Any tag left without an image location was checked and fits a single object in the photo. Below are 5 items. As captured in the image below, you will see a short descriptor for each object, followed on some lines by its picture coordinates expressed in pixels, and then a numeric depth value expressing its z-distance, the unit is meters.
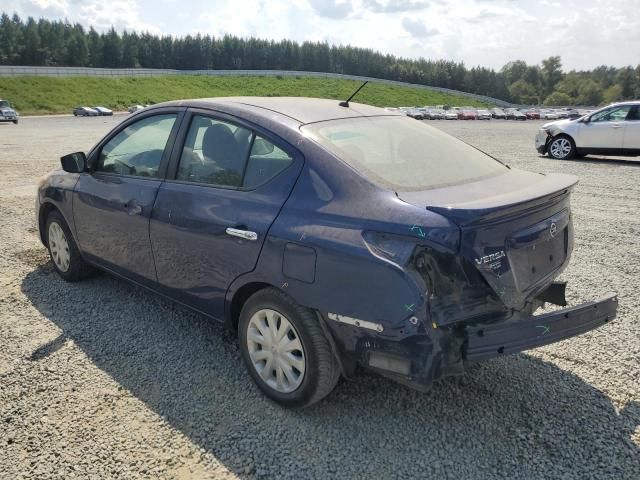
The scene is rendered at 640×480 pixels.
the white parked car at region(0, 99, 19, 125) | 39.50
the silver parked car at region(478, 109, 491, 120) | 62.41
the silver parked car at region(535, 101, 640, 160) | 13.32
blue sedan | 2.45
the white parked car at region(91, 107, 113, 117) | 57.66
